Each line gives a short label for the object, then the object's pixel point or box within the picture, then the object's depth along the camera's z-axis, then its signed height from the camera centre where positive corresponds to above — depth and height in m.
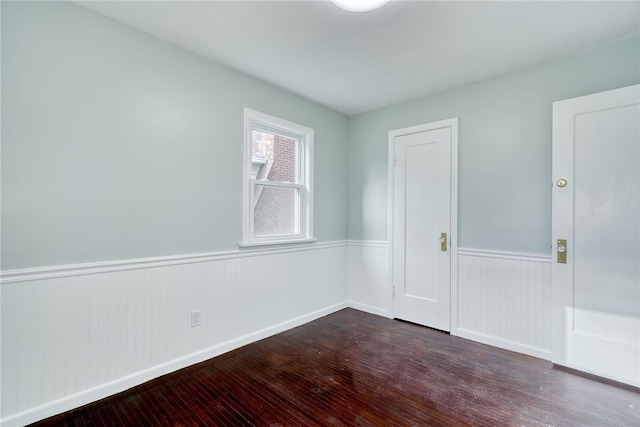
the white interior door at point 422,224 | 3.18 -0.10
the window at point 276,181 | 2.91 +0.37
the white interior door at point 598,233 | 2.18 -0.13
